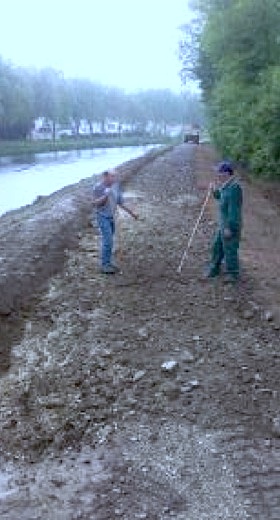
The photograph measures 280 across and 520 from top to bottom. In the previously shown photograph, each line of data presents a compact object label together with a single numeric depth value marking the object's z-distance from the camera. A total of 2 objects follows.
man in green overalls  12.54
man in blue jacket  13.67
